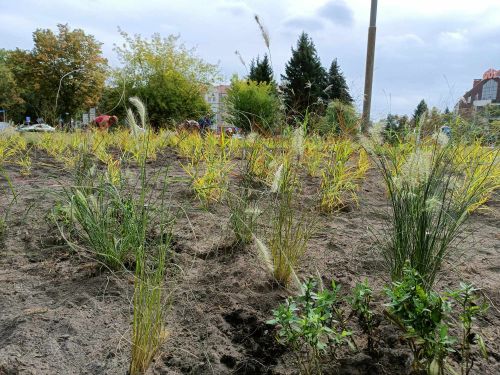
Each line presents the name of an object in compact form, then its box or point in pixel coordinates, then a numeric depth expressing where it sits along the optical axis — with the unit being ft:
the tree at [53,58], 61.36
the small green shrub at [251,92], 45.10
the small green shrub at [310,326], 3.92
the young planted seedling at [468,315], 3.82
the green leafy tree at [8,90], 80.28
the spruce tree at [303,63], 90.07
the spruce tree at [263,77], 82.90
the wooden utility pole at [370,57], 23.48
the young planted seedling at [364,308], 4.53
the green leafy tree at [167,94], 37.60
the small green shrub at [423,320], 3.77
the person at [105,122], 20.95
